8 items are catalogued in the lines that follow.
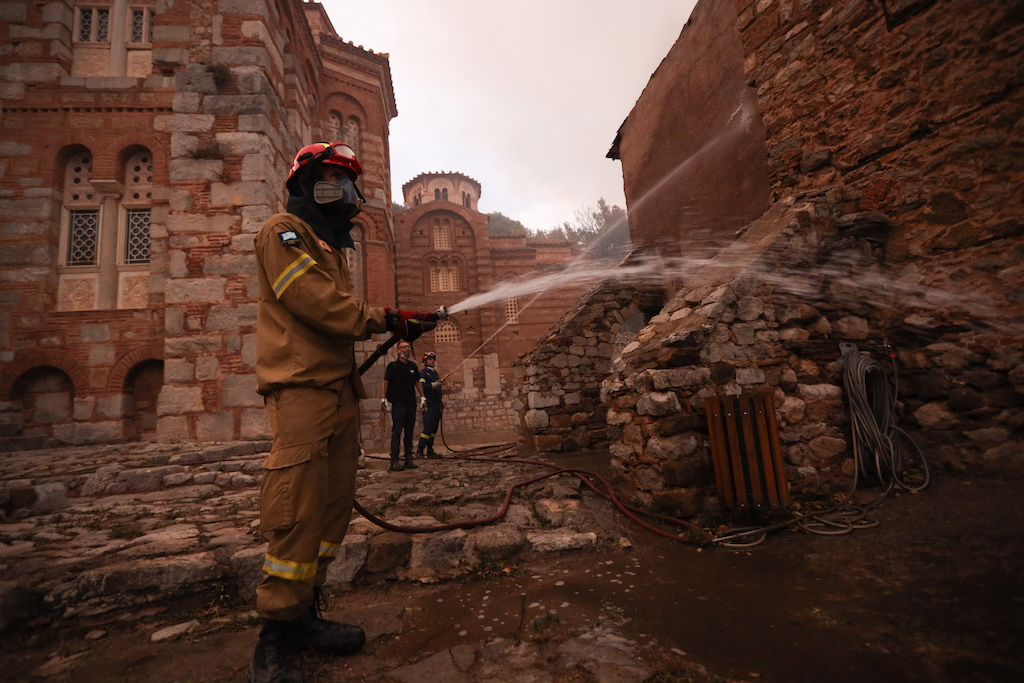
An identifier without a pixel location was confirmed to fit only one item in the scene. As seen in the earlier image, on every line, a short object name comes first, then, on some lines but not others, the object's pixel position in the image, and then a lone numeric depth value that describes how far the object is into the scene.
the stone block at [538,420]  7.02
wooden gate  3.20
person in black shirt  7.10
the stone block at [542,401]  7.05
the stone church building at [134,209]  6.36
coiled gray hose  3.47
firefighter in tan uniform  1.88
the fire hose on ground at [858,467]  3.05
